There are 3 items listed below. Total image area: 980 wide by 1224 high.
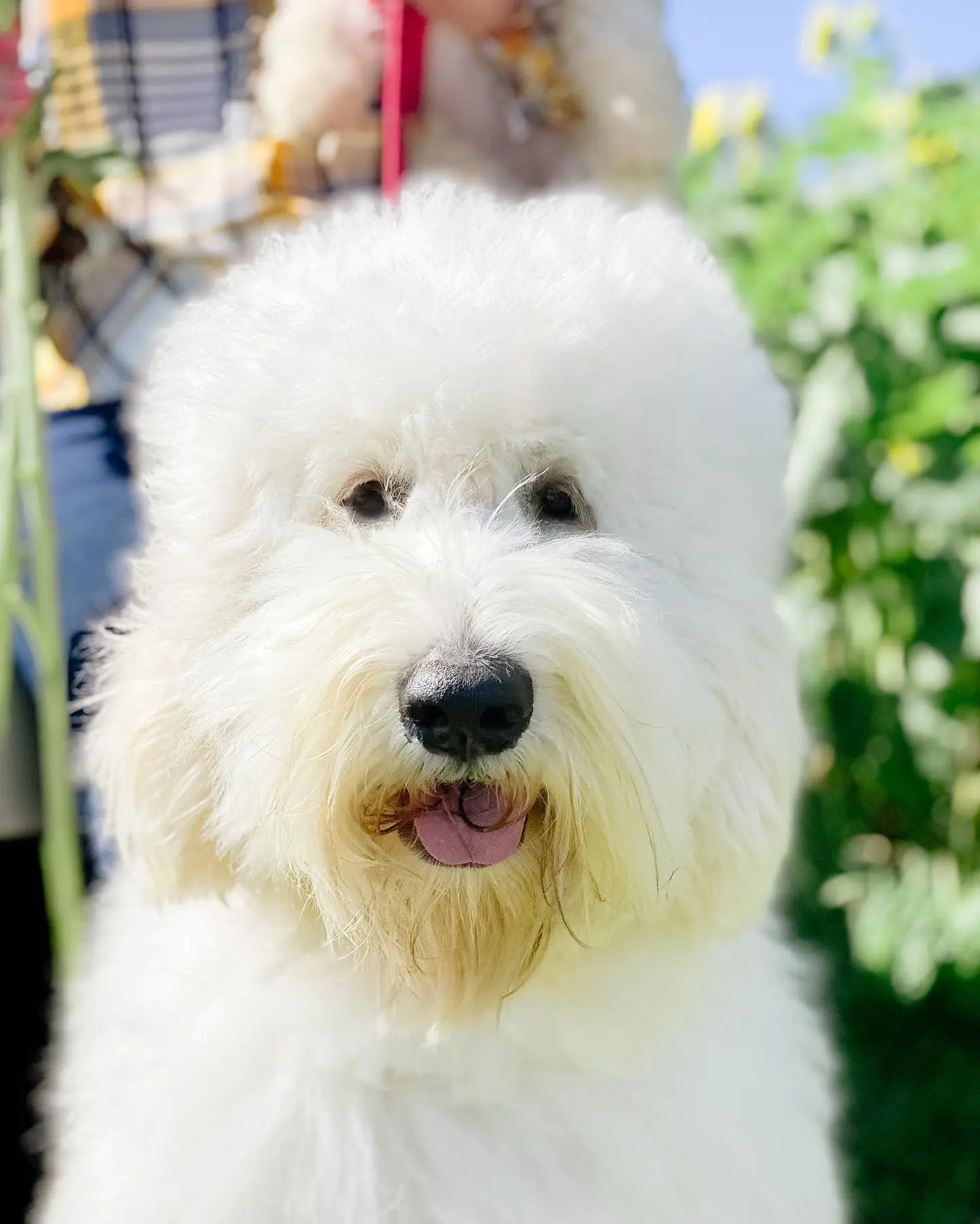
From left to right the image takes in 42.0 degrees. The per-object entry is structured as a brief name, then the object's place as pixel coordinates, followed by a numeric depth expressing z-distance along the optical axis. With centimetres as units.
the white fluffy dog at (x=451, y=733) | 111
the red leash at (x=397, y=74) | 162
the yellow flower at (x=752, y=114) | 377
